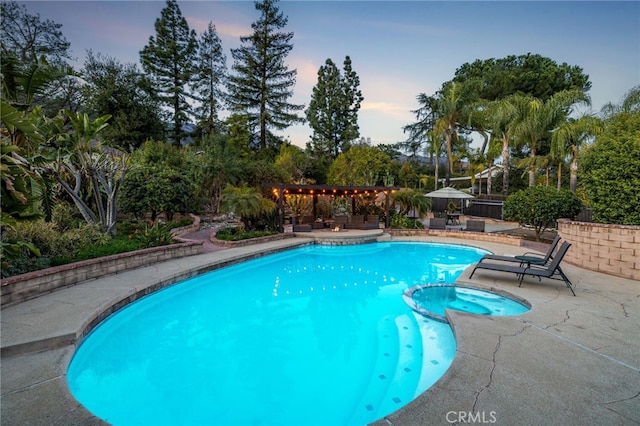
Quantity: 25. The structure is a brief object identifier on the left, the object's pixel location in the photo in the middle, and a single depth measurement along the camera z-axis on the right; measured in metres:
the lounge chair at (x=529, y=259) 6.89
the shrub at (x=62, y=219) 8.47
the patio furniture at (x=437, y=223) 15.01
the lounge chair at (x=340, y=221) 15.46
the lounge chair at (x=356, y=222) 15.74
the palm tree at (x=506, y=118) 18.88
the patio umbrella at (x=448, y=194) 15.37
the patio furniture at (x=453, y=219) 17.98
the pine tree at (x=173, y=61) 27.22
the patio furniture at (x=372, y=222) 15.70
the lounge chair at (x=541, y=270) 5.90
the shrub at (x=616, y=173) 6.95
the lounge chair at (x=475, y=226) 13.79
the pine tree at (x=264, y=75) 28.92
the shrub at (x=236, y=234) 11.46
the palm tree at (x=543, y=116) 17.59
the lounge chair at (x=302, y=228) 14.18
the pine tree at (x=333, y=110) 32.78
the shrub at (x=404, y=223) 15.72
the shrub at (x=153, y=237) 8.52
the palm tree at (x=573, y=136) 15.25
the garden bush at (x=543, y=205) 10.77
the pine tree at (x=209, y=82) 28.97
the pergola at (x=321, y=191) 13.67
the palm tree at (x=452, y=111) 21.30
